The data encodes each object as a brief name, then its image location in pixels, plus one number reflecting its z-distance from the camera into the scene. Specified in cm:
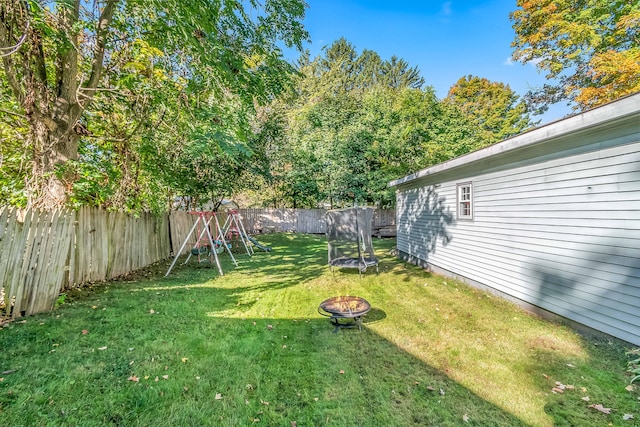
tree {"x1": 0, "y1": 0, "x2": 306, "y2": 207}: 412
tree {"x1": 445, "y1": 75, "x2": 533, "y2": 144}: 1919
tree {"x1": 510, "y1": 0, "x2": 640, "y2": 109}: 974
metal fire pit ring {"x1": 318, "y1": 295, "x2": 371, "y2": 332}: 374
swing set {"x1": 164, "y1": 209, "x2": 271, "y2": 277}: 778
